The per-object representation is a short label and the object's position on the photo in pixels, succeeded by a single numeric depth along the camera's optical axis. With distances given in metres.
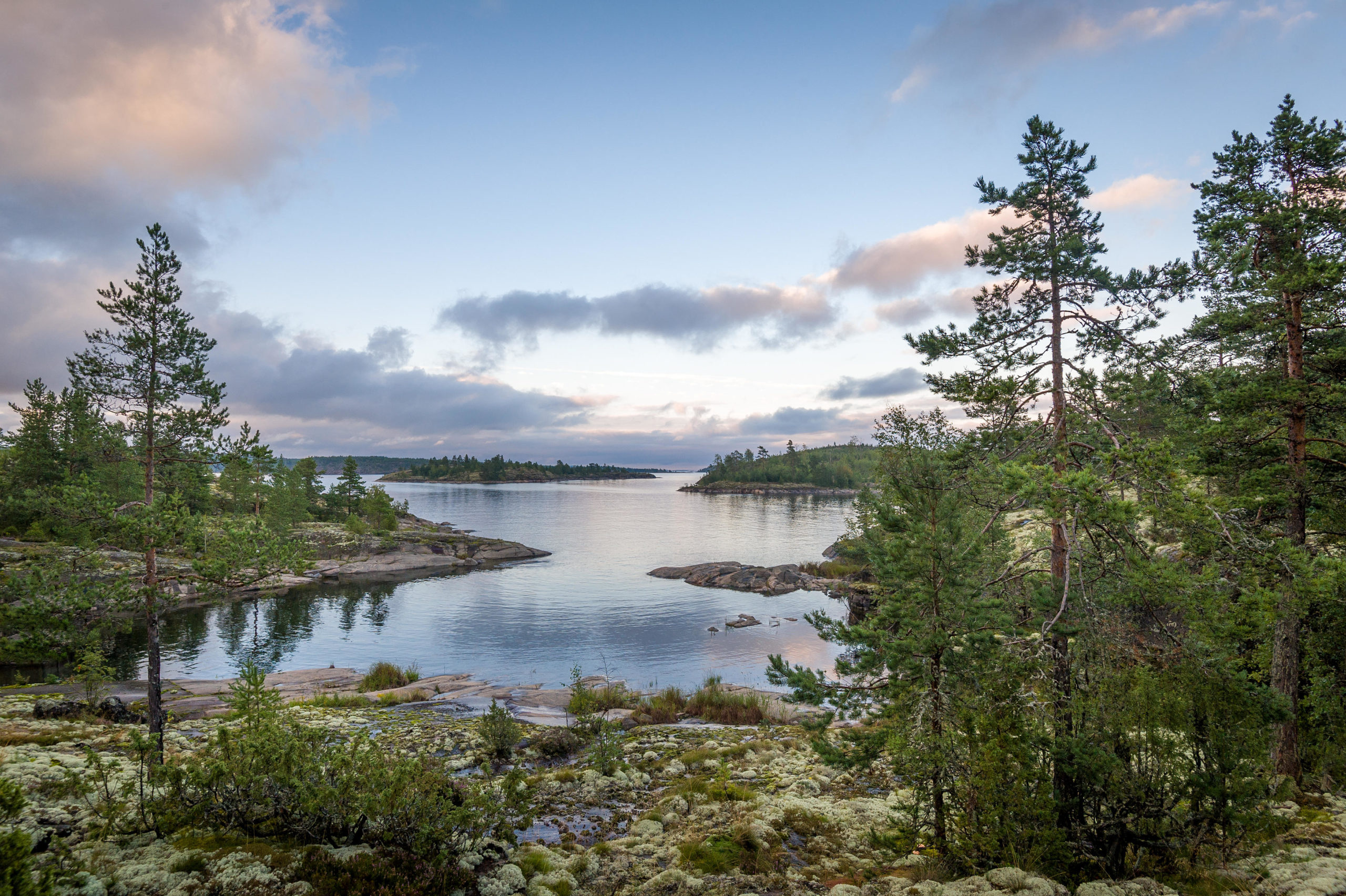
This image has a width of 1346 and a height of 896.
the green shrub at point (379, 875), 6.03
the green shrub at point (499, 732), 14.14
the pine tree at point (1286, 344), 10.89
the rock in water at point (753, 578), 53.56
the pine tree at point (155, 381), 12.89
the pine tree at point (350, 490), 86.44
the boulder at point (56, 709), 16.80
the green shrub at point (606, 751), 12.70
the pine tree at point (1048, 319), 10.54
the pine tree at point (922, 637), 7.93
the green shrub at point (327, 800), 6.80
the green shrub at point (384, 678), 26.30
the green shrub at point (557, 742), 14.82
